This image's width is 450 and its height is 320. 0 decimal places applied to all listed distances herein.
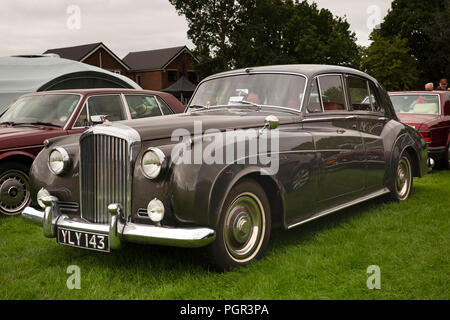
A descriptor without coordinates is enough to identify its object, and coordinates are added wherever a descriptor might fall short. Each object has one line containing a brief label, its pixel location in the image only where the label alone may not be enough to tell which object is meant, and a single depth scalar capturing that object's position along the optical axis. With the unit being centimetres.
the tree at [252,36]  3750
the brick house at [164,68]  4847
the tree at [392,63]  3541
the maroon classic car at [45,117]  622
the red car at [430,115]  876
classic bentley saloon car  353
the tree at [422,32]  3547
